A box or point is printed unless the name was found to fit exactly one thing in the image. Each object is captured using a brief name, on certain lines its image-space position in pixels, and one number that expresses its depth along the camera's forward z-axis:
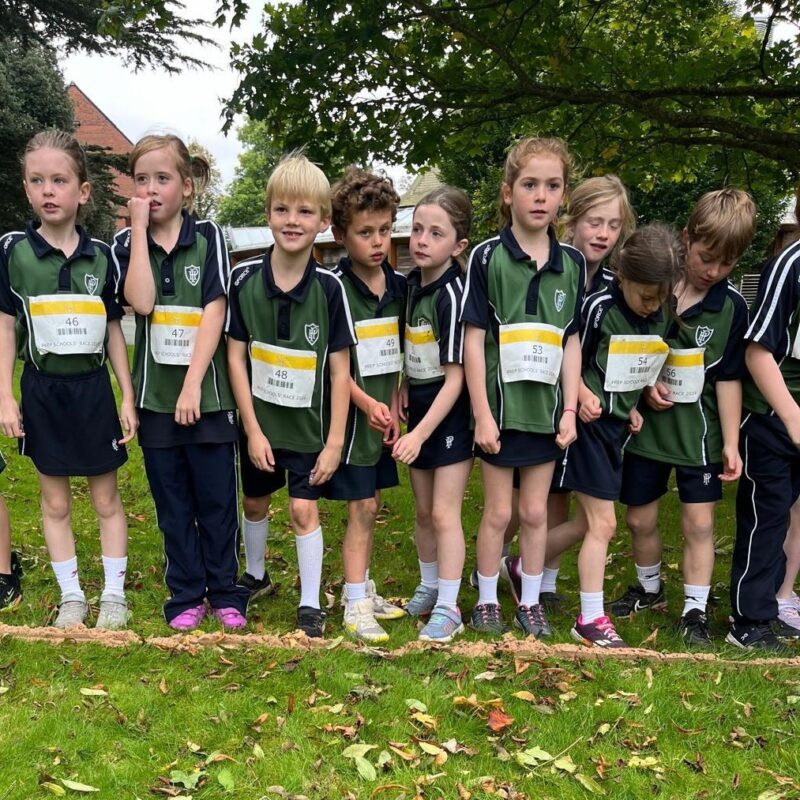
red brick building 41.59
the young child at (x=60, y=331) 3.44
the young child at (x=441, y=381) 3.61
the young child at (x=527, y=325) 3.52
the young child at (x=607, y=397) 3.62
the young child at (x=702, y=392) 3.60
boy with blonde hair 3.46
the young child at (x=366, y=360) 3.58
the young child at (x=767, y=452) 3.51
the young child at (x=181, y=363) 3.48
